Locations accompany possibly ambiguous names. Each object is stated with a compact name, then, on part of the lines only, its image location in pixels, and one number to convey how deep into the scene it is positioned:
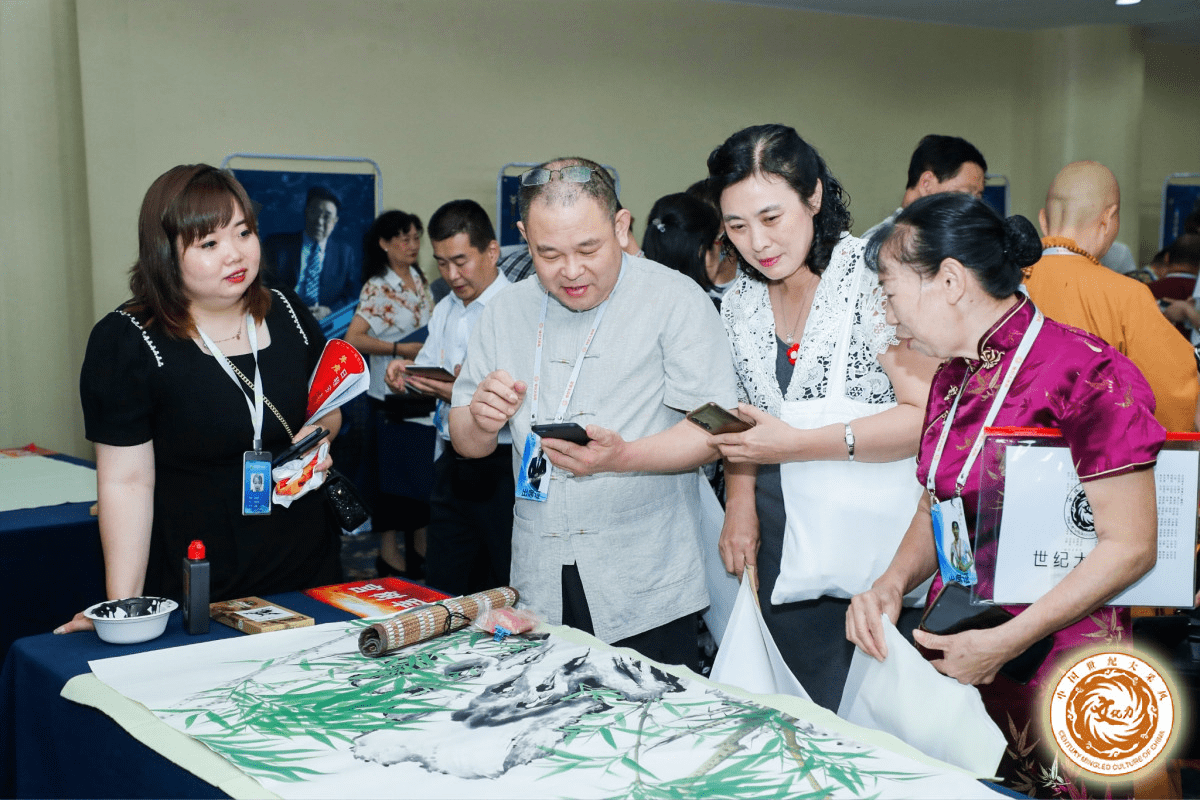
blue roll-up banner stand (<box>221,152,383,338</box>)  5.74
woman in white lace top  1.89
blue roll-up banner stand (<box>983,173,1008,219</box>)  8.25
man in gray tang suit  1.91
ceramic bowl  1.75
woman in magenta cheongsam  1.46
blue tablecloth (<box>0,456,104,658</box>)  2.82
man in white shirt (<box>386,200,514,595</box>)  3.21
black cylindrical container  1.81
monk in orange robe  2.82
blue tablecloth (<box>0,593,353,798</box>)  1.37
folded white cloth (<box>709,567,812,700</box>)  1.76
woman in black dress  1.97
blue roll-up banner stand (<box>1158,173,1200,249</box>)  8.62
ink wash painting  1.24
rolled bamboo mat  1.68
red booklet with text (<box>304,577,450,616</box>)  1.96
